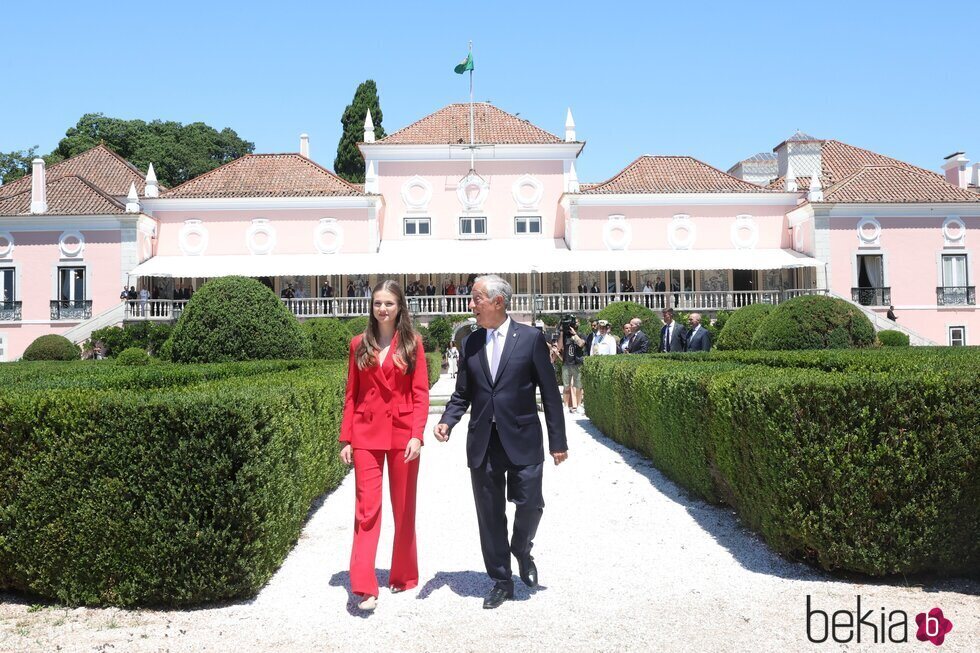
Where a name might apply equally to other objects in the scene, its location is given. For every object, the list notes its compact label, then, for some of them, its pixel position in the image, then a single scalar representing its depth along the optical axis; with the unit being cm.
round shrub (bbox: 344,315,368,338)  2489
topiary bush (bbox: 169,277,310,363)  1109
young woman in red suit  466
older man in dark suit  460
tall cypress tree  4991
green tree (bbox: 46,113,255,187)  5425
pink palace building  3158
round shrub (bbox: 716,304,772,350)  1648
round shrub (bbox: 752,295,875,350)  1366
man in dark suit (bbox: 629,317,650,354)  1431
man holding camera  1514
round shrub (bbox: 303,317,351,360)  1794
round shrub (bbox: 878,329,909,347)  2409
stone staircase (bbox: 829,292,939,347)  3003
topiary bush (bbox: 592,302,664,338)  2609
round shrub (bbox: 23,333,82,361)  2469
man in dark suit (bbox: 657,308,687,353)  1416
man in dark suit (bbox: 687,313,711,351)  1295
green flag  3462
